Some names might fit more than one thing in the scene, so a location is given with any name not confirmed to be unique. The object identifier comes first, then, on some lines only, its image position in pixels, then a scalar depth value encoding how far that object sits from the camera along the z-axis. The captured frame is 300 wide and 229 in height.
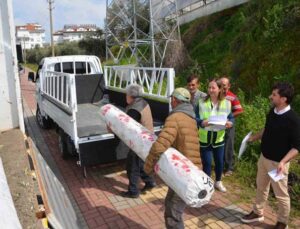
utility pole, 31.77
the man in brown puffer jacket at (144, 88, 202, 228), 3.04
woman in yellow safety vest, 4.37
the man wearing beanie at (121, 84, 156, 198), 4.38
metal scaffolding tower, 14.83
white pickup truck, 5.00
